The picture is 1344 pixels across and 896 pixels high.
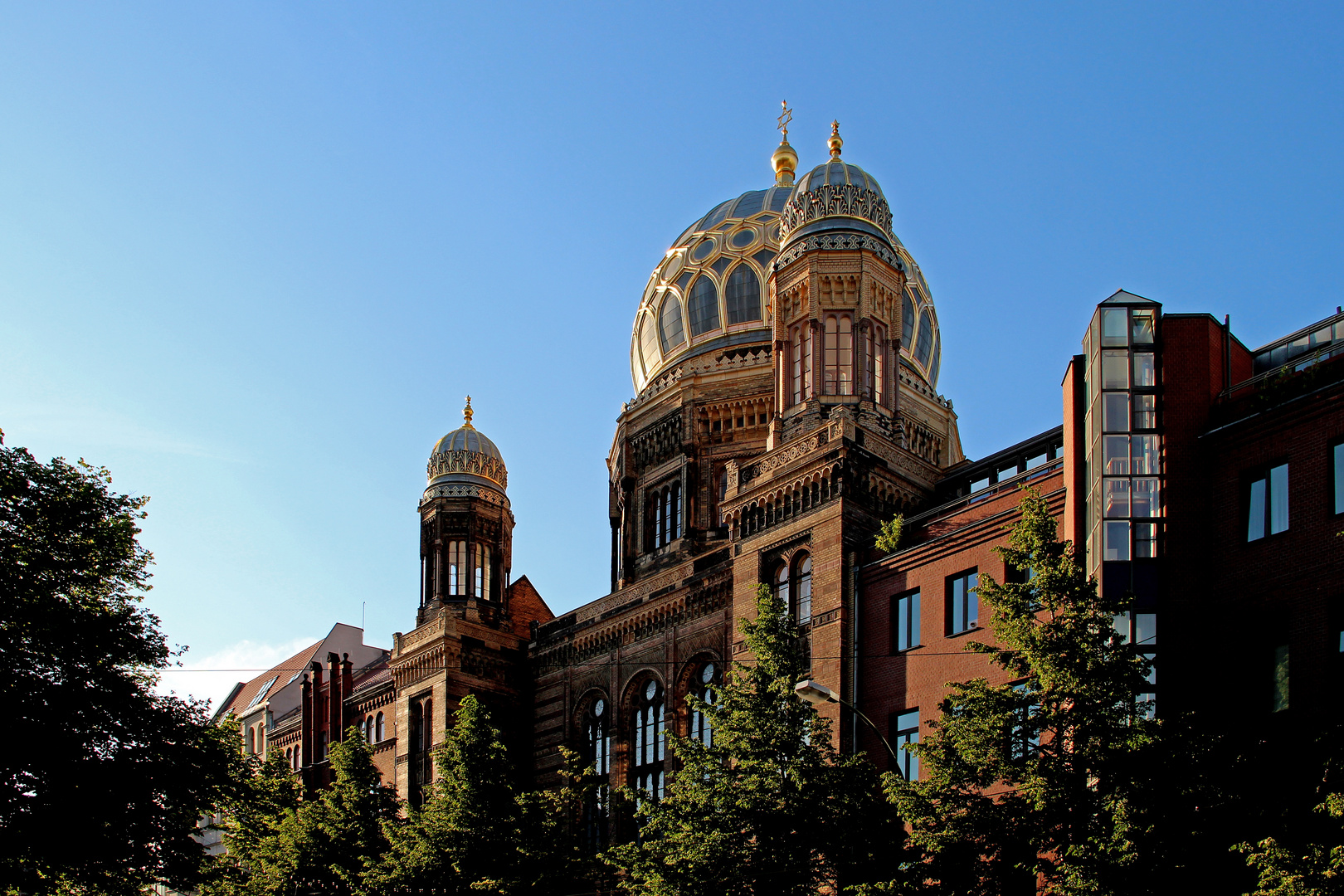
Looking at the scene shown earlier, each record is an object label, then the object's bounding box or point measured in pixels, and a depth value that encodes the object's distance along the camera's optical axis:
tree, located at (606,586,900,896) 27.55
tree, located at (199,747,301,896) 43.03
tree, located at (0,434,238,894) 30.28
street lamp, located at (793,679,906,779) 26.33
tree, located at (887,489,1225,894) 21.38
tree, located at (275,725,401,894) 42.19
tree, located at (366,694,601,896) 36.34
